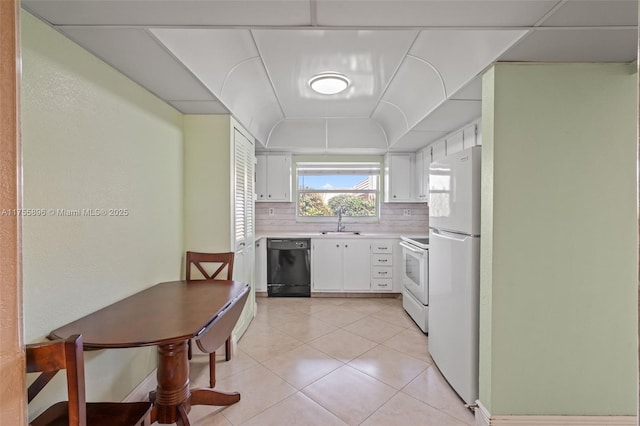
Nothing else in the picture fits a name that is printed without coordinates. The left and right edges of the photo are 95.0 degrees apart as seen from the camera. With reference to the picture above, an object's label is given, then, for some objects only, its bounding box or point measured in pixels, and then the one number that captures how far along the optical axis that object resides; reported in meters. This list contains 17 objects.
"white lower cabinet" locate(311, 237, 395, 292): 4.19
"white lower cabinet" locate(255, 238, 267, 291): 4.17
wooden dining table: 1.33
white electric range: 2.99
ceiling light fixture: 2.58
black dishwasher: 4.21
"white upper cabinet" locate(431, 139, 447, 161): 3.34
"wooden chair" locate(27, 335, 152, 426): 0.87
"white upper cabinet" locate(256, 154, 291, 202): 4.45
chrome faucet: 4.70
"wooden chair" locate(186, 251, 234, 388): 2.47
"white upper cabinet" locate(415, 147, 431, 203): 3.93
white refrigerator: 1.86
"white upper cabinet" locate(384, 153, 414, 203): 4.41
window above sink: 4.71
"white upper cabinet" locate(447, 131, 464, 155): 2.89
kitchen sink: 4.52
